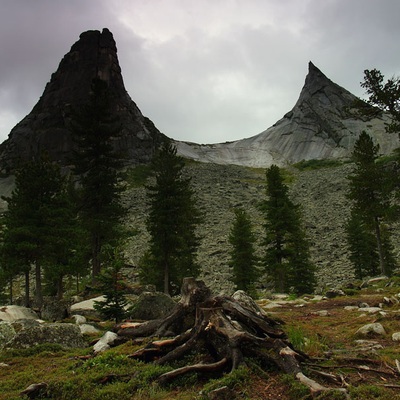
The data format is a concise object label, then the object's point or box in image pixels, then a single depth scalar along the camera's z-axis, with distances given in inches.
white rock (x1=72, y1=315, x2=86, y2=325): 557.0
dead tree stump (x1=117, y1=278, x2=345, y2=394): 235.8
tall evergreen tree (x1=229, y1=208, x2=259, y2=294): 1379.2
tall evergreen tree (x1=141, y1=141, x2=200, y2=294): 1122.0
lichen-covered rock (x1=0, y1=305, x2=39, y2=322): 556.1
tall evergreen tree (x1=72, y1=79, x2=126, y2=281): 1040.2
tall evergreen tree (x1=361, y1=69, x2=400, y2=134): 882.8
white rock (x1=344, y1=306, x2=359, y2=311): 553.1
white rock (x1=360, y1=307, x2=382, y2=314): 481.8
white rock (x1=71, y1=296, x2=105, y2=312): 682.2
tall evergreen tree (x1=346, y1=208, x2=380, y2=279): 1631.4
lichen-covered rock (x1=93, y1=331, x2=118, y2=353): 342.5
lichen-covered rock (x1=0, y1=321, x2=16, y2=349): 402.6
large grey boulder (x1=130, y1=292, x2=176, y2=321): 552.4
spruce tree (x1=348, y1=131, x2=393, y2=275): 1118.4
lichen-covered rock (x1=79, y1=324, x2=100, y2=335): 489.9
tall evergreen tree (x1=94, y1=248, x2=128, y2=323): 486.0
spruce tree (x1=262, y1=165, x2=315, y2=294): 1263.5
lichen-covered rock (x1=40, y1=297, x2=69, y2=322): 620.7
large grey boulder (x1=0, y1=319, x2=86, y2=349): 382.9
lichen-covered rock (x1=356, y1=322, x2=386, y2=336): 344.5
